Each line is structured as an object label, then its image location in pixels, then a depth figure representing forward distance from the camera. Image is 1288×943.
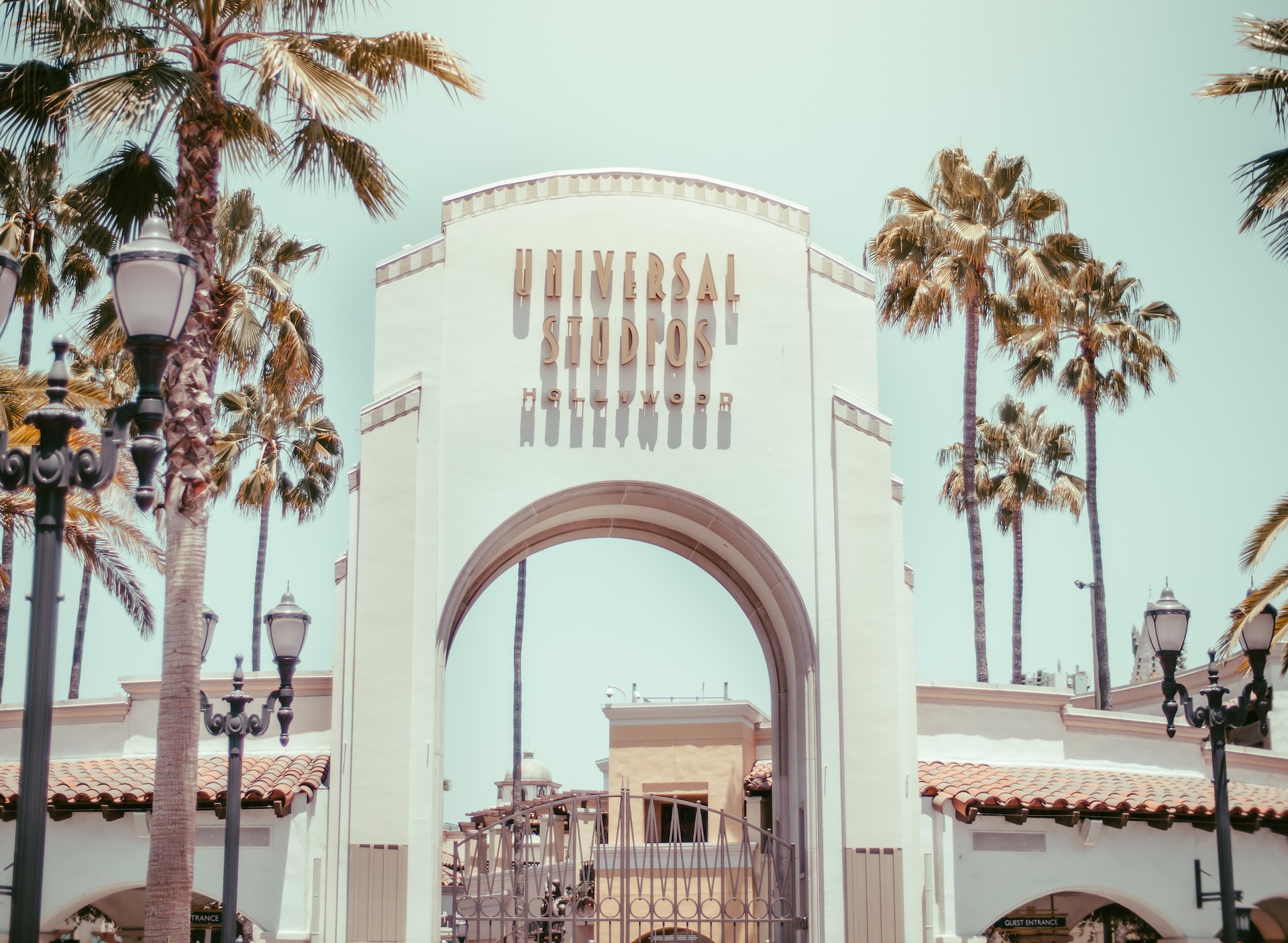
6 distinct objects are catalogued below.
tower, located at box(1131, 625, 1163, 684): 51.47
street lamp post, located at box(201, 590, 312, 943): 13.02
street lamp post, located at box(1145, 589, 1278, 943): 12.59
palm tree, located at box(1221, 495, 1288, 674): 14.21
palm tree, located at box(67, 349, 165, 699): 17.58
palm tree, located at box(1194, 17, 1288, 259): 15.09
